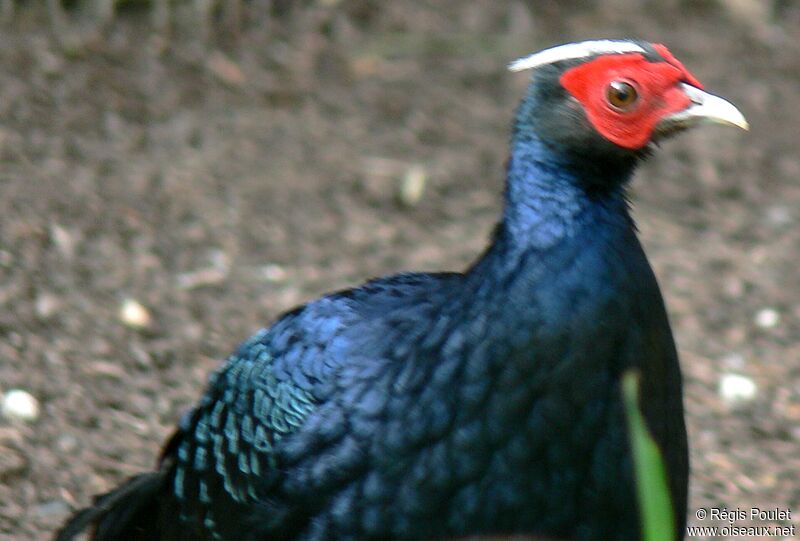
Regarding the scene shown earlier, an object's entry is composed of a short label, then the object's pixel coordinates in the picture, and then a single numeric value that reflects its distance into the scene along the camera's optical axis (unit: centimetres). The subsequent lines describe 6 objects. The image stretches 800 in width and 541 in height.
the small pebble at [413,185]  1145
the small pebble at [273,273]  1025
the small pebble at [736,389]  902
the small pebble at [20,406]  812
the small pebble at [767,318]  987
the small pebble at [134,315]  937
